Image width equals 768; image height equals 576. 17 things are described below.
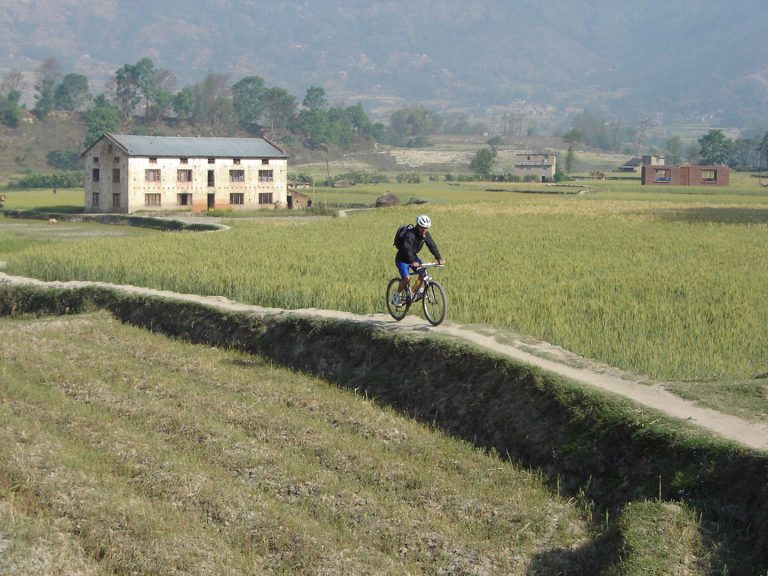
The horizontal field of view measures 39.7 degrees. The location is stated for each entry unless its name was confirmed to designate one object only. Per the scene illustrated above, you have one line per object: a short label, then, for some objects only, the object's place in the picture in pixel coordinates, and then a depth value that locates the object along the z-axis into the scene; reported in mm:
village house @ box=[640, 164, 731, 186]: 121812
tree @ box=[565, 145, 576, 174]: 175875
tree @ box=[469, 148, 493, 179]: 150750
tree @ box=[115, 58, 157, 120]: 196000
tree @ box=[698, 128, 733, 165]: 179875
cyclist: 18328
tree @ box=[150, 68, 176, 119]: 187750
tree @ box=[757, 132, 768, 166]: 168550
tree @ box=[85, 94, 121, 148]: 161000
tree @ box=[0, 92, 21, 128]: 167338
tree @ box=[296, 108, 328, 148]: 196875
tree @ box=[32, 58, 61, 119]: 179250
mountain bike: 18734
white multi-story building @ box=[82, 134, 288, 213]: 73625
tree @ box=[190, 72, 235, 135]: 196000
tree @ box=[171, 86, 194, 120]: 190625
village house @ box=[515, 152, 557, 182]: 159250
